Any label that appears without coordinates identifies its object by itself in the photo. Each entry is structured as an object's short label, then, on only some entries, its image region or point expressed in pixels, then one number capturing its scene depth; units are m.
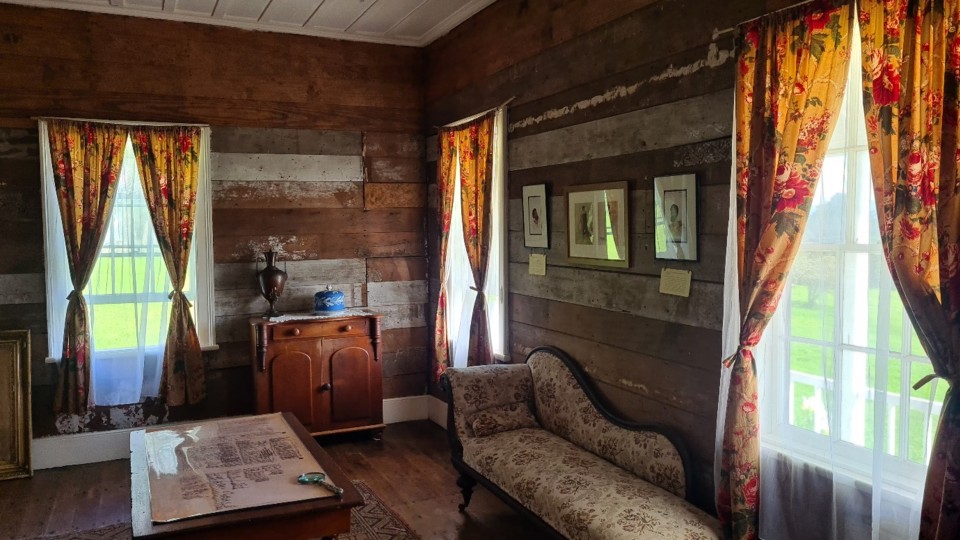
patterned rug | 3.48
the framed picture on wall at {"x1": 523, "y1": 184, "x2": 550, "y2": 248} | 3.95
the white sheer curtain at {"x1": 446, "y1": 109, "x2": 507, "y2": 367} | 4.38
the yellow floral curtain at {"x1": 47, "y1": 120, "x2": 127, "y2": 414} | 4.41
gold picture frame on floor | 4.30
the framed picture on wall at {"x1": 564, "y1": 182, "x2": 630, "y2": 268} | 3.35
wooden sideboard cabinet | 4.72
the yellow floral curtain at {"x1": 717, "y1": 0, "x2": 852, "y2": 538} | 2.34
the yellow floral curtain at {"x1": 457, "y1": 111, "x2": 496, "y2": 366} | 4.43
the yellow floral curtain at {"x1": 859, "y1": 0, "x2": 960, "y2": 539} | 1.97
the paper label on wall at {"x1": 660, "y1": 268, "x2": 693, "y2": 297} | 2.99
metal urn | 4.84
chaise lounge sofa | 2.66
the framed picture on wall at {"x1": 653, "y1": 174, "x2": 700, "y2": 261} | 2.94
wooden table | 2.35
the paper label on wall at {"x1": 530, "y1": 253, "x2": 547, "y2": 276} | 4.01
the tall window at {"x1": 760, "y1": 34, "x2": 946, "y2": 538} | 2.19
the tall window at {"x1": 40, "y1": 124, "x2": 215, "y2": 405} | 4.52
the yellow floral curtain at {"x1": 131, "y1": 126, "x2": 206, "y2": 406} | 4.62
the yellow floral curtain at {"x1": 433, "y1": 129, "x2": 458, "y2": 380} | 4.95
